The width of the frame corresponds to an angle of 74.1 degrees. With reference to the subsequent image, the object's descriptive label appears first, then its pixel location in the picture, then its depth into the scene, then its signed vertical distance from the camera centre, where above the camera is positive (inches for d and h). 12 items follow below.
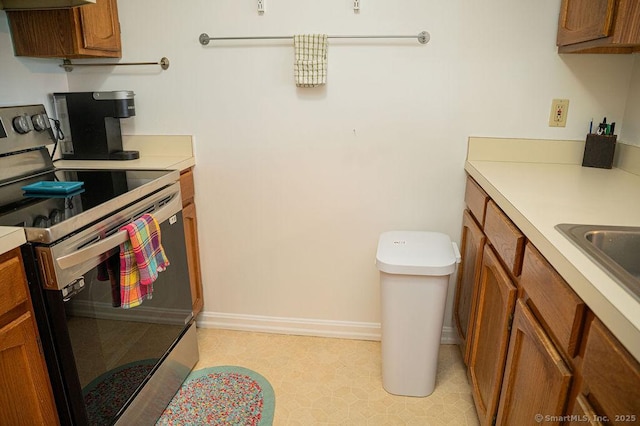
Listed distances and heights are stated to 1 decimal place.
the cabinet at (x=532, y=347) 29.1 -22.2
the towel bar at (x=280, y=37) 74.0 +9.7
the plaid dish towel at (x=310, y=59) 73.9 +5.8
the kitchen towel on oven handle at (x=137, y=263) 54.9 -21.8
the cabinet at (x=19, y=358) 42.5 -26.9
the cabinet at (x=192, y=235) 82.2 -27.9
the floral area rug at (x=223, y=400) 67.7 -50.1
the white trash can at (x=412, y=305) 67.2 -33.3
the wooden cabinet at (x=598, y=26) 52.8 +9.0
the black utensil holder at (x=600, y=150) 70.7 -9.2
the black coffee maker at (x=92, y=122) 77.5 -5.2
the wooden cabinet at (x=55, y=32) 70.2 +9.9
